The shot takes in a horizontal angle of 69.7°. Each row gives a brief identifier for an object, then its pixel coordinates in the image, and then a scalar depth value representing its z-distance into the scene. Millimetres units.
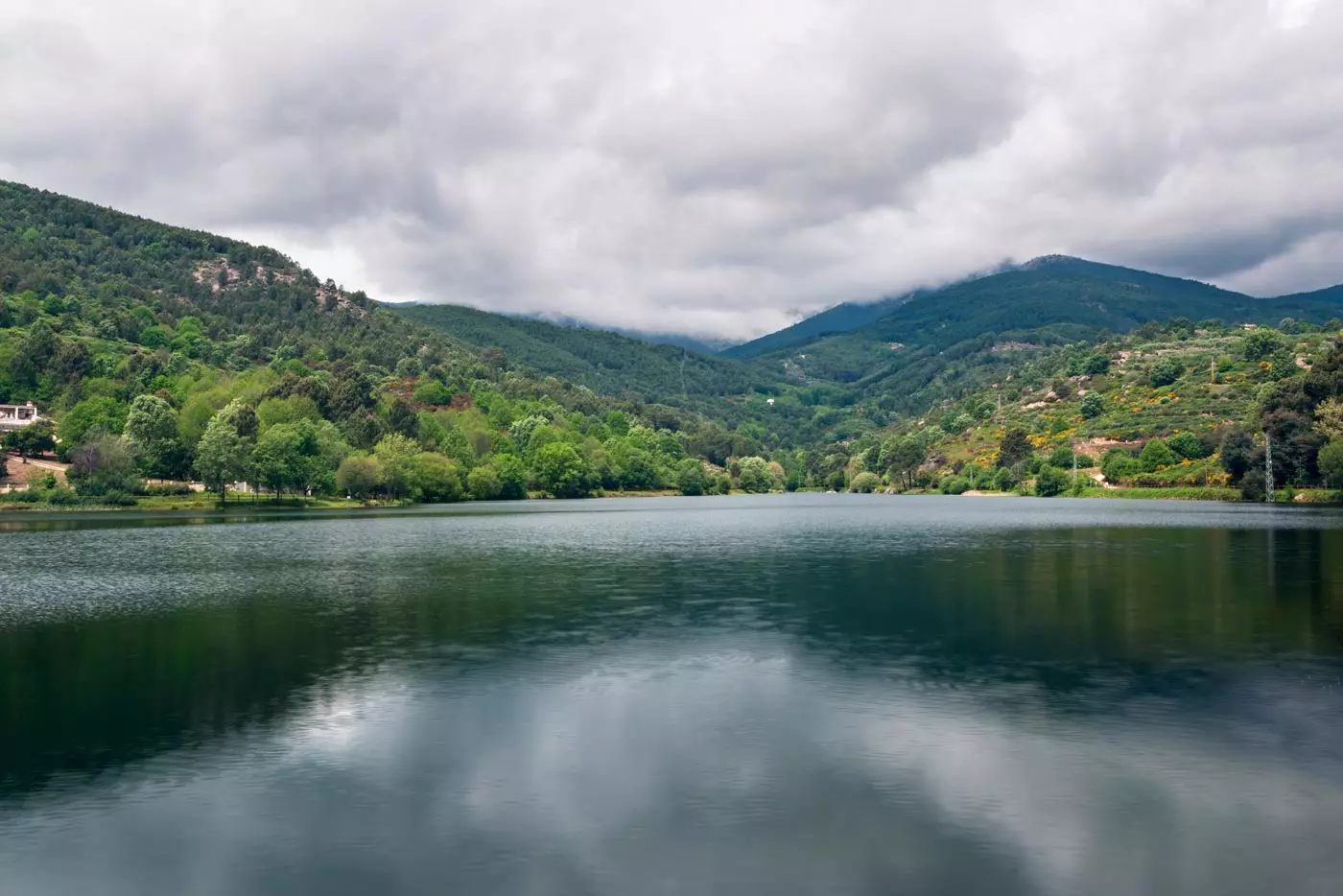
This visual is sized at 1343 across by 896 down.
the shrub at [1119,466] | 168375
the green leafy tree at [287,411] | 154625
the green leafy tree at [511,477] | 185750
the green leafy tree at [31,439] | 139375
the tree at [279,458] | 130375
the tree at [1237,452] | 132500
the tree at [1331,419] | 112438
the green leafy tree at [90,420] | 142750
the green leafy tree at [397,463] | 147500
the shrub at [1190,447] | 162000
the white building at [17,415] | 160375
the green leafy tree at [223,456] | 128250
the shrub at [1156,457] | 164500
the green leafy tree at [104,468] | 124375
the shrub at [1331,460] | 109375
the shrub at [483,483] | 175500
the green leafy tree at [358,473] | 140500
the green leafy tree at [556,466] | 195750
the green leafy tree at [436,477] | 156750
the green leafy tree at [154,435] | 136375
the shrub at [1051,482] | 185375
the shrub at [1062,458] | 192875
